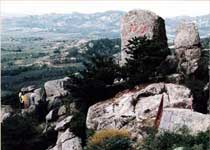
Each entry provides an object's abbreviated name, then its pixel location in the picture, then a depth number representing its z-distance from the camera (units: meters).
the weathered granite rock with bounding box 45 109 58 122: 18.67
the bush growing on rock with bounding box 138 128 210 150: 11.53
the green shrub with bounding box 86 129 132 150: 12.62
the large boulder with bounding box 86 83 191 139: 14.16
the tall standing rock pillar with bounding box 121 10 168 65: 17.87
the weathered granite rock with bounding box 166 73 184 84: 15.90
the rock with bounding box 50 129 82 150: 15.16
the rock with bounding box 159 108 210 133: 12.63
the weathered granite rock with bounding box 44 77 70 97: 21.71
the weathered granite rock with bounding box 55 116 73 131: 16.31
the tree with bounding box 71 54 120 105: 16.25
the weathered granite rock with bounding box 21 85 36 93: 25.26
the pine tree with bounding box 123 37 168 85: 15.91
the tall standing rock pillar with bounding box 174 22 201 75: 17.11
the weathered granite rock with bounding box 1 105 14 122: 18.51
